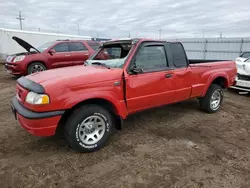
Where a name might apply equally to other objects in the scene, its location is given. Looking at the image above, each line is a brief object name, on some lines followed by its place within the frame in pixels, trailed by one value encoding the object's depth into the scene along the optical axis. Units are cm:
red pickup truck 282
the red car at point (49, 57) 841
